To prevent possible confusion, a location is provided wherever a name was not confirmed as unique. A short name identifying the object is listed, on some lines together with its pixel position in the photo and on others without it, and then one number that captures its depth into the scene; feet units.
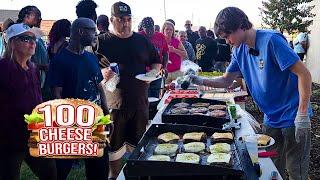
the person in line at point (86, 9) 15.67
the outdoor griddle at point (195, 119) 9.78
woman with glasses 9.22
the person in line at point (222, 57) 31.12
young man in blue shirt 8.25
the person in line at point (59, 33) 14.53
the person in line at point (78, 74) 10.28
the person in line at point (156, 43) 18.93
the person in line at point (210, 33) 33.66
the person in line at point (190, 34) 34.54
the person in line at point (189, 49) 29.07
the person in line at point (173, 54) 22.24
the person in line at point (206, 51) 30.01
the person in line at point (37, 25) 15.39
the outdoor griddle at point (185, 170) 6.29
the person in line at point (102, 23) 17.88
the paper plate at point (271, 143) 8.57
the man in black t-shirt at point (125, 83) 12.44
